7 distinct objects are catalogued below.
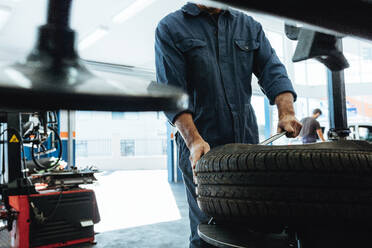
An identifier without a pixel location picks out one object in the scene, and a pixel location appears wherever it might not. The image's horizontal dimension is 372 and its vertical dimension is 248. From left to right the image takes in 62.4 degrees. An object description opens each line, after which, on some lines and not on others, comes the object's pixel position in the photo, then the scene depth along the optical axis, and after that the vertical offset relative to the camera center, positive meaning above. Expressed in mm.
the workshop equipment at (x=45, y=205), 2094 -470
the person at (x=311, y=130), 4766 +45
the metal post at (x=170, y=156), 6524 -417
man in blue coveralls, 1075 +218
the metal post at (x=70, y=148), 6555 -201
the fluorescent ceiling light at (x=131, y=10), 4543 +1978
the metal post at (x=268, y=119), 7464 +362
